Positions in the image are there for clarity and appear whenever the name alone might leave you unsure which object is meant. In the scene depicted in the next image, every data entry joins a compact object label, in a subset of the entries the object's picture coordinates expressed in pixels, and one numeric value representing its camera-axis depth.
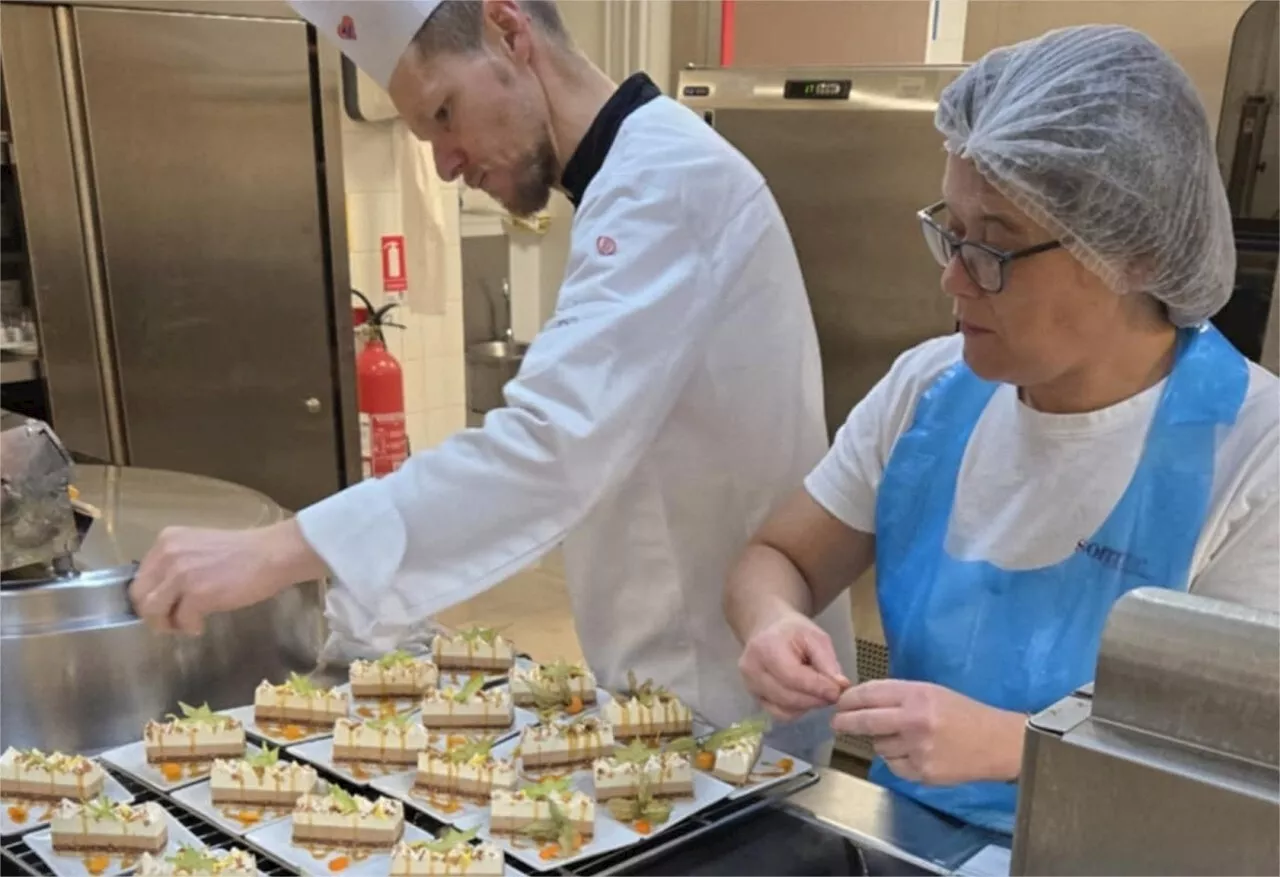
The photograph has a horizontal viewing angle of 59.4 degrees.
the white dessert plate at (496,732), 1.23
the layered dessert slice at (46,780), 1.10
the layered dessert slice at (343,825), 1.03
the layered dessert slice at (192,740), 1.17
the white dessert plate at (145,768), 1.14
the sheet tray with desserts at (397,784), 1.01
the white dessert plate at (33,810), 1.06
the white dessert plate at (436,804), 1.09
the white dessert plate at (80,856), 0.98
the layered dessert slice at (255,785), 1.10
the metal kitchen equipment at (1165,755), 0.35
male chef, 1.13
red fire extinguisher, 3.42
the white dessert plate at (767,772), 1.11
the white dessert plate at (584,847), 1.00
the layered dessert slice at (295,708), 1.27
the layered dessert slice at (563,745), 1.18
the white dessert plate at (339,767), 1.16
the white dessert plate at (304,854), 1.00
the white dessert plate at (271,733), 1.23
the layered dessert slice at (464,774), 1.12
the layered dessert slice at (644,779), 1.10
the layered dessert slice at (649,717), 1.23
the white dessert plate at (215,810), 1.07
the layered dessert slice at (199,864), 0.95
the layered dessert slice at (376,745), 1.19
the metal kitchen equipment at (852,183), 2.94
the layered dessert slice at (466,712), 1.28
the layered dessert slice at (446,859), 0.97
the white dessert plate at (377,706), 1.30
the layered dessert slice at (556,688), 1.32
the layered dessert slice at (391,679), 1.34
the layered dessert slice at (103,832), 1.00
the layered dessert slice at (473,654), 1.43
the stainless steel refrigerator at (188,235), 2.49
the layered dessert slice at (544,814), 1.04
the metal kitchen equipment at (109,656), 1.26
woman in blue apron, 0.98
